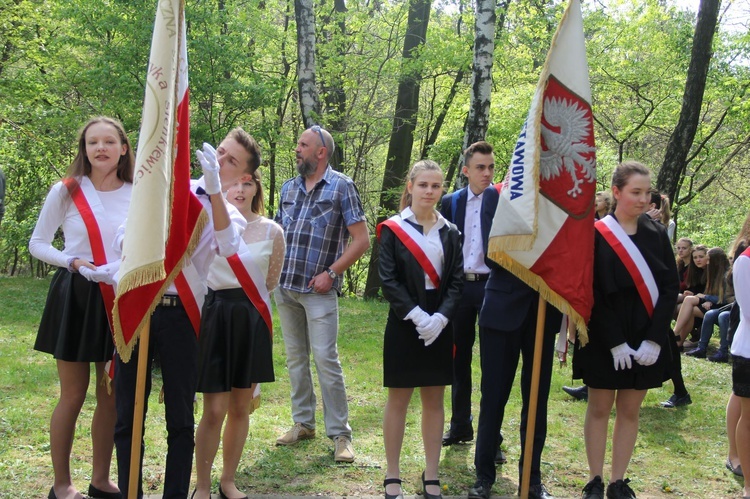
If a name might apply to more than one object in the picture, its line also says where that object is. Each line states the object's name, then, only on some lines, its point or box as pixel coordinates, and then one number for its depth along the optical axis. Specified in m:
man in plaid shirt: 5.47
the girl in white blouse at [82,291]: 4.23
